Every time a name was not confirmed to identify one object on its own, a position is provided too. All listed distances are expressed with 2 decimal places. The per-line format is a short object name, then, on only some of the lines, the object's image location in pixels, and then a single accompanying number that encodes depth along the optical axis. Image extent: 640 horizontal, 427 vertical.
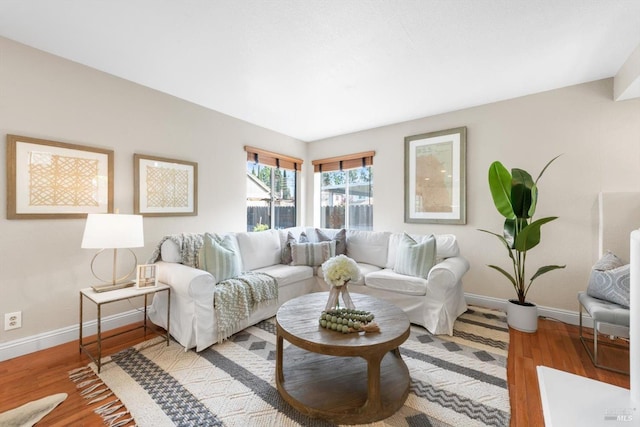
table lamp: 2.16
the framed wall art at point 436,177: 3.46
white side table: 2.05
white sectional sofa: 2.32
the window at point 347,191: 4.40
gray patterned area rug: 1.58
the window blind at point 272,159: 4.04
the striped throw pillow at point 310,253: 3.52
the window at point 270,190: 4.15
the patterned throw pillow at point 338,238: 3.76
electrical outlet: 2.15
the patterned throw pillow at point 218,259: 2.63
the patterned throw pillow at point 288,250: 3.59
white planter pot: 2.62
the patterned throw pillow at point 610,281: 2.12
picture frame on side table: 2.38
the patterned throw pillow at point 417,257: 2.88
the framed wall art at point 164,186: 2.85
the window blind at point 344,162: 4.30
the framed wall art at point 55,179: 2.19
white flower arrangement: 1.94
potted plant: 2.57
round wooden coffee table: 1.55
